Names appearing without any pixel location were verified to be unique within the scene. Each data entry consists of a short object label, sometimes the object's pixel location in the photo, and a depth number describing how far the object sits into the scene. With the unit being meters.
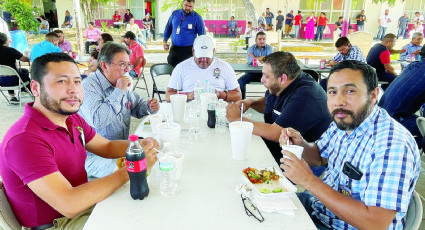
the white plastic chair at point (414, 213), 1.16
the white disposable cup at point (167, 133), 1.71
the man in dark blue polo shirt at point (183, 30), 5.52
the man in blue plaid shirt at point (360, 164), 1.18
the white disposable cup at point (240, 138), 1.63
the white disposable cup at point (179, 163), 1.40
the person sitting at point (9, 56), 5.38
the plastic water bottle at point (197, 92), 2.90
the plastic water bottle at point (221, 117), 2.28
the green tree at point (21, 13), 11.67
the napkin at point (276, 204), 1.21
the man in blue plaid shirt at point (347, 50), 5.58
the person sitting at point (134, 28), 11.70
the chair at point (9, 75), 4.68
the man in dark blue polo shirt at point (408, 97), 2.91
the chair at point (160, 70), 4.54
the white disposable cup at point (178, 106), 2.30
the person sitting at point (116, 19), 16.50
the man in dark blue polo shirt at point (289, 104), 2.08
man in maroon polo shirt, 1.23
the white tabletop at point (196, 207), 1.14
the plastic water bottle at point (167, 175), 1.30
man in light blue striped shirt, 2.21
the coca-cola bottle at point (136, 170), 1.25
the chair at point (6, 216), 1.26
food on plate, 1.39
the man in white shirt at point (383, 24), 16.05
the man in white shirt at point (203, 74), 3.41
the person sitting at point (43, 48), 5.52
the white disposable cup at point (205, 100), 2.41
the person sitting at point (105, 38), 5.85
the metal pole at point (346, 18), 10.13
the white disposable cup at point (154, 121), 2.04
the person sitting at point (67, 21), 16.43
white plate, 1.28
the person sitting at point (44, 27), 13.68
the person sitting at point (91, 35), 10.79
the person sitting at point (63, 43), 7.12
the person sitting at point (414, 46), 6.80
